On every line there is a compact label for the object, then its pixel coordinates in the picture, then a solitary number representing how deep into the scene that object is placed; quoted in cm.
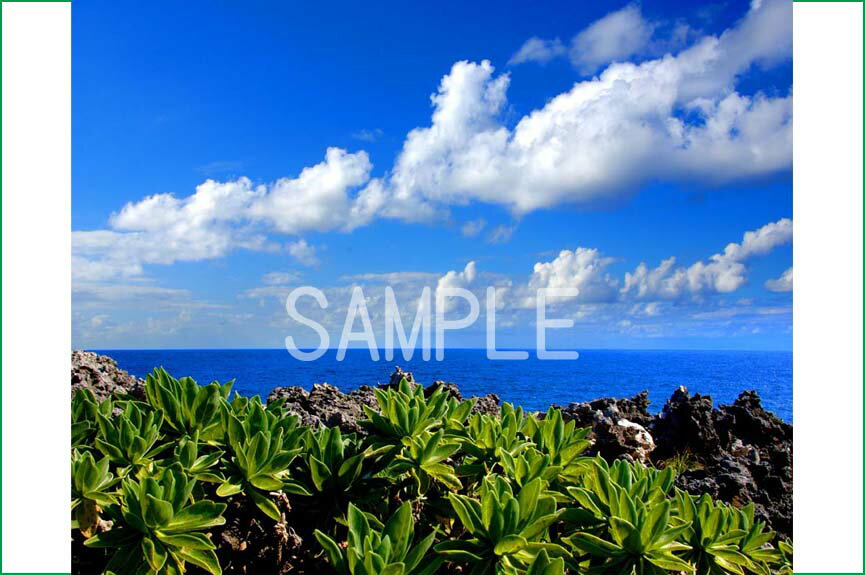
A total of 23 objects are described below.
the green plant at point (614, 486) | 247
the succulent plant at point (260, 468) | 244
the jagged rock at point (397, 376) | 549
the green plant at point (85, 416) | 271
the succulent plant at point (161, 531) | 219
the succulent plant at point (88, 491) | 228
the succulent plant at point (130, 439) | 254
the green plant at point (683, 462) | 505
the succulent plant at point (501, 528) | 218
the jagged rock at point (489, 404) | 548
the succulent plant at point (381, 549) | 199
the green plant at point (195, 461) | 246
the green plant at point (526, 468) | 254
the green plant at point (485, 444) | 269
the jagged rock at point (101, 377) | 476
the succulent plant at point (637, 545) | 227
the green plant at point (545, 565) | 200
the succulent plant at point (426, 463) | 256
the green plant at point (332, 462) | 258
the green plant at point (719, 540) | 255
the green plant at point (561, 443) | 287
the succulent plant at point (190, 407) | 283
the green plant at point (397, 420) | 269
